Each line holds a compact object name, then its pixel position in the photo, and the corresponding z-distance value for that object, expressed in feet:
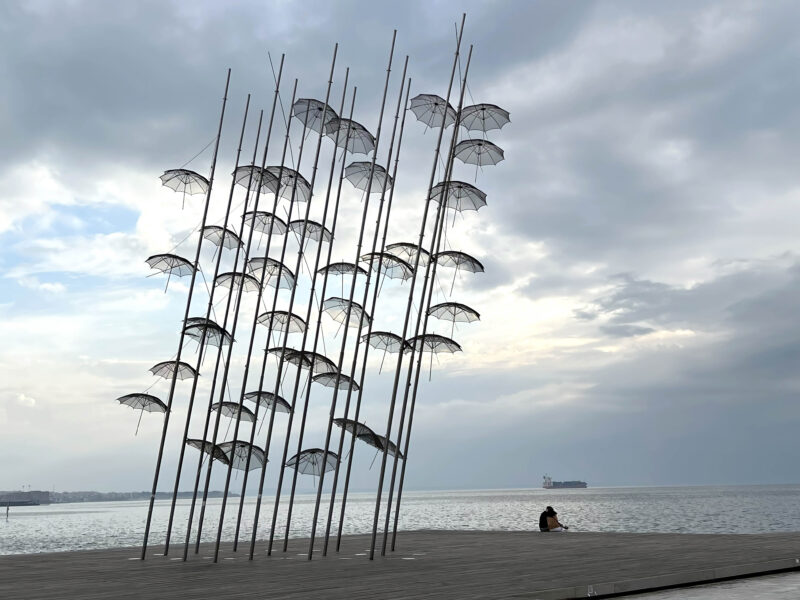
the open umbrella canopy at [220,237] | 70.79
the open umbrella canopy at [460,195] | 66.74
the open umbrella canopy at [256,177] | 71.15
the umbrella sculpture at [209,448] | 64.44
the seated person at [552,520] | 95.30
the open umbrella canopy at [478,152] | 67.10
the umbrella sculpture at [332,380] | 66.90
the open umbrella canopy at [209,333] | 65.31
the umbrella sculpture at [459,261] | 66.33
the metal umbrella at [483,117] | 68.08
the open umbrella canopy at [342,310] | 69.21
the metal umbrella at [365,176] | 70.54
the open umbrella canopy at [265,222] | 71.15
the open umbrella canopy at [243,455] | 65.51
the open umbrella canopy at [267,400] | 68.39
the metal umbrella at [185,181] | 71.15
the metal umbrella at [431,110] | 69.26
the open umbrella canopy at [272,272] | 71.41
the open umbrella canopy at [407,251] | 71.51
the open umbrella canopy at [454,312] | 67.15
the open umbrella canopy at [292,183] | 69.67
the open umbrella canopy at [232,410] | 69.97
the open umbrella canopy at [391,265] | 67.82
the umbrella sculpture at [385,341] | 69.87
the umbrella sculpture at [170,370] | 66.54
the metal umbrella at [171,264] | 69.51
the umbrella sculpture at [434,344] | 65.31
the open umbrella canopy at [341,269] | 70.44
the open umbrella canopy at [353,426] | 63.03
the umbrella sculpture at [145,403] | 66.03
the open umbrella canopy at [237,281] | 70.19
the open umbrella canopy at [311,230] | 70.03
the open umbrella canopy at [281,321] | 69.77
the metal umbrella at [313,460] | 65.00
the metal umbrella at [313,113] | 69.77
